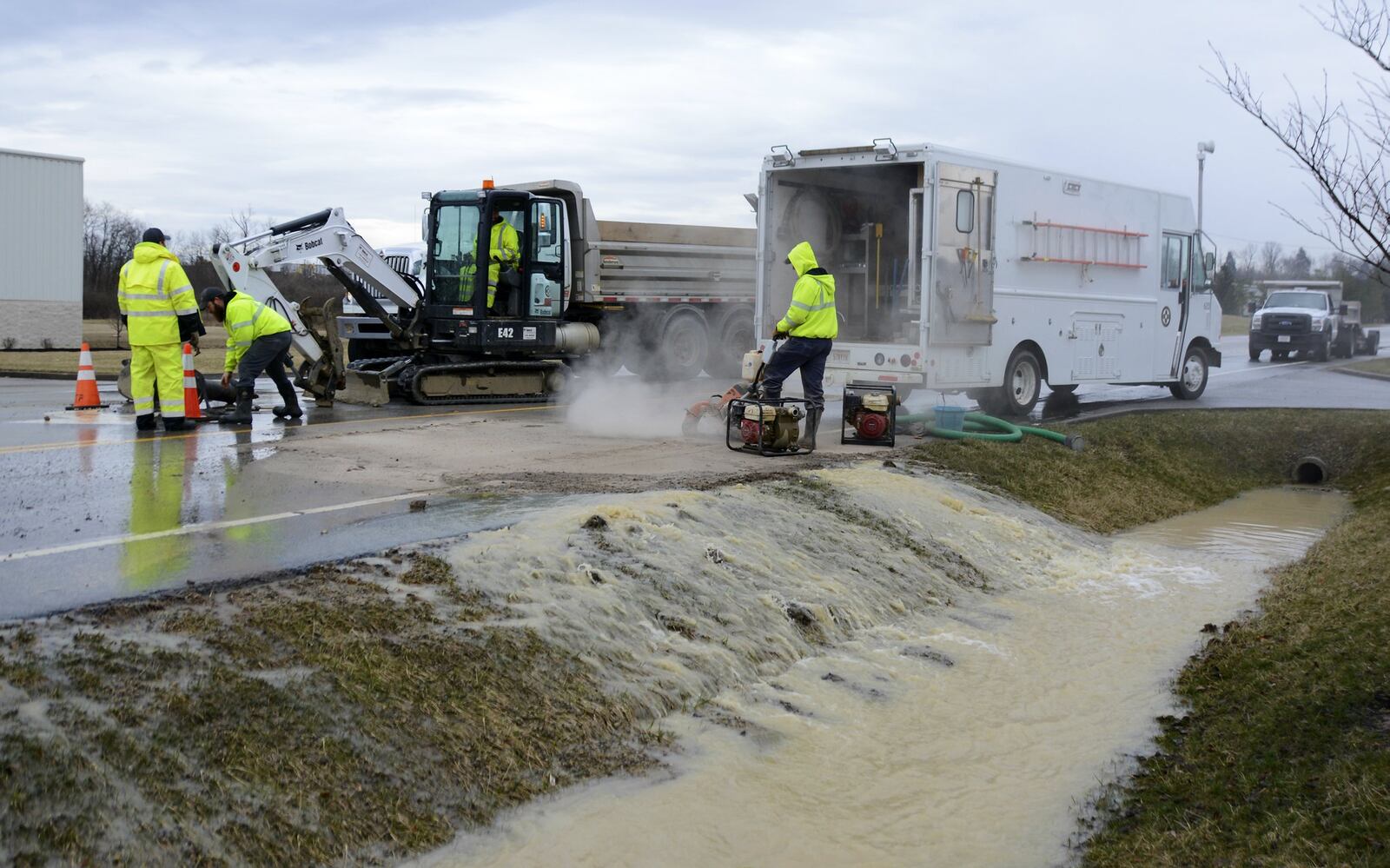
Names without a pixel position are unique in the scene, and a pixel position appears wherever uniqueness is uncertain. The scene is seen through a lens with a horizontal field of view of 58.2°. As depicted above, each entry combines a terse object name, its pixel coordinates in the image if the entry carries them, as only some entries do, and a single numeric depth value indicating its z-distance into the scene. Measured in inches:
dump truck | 762.8
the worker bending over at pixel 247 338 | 517.3
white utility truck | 563.5
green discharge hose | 516.1
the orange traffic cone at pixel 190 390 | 508.4
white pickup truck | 1342.3
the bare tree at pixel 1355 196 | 350.6
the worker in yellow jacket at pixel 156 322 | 482.6
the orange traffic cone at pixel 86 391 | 565.3
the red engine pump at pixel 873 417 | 495.5
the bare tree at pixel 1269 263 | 3666.3
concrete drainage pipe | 577.9
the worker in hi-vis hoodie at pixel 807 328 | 476.4
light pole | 1517.0
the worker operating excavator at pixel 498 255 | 690.2
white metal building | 1122.7
